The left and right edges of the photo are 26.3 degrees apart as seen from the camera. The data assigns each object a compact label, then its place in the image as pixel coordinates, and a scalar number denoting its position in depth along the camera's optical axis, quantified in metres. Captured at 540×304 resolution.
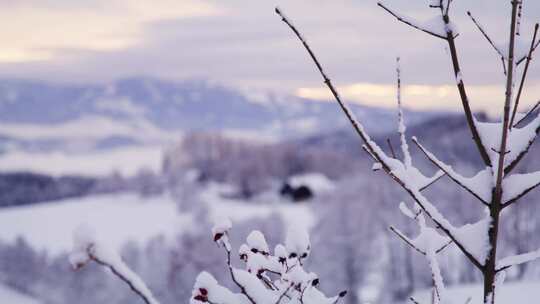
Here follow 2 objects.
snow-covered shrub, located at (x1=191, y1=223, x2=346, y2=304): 1.83
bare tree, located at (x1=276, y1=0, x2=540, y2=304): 1.78
